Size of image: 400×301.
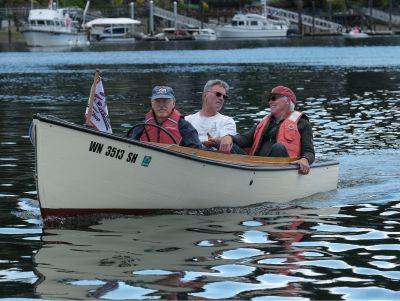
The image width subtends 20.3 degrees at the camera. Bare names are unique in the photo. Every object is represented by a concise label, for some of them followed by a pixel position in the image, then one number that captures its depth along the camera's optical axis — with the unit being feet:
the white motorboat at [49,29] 382.42
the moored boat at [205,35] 458.50
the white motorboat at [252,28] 469.16
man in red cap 51.85
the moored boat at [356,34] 462.19
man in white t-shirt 51.93
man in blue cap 48.37
